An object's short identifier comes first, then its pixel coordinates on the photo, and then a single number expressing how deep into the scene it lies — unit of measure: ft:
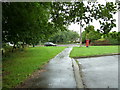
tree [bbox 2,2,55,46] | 12.32
